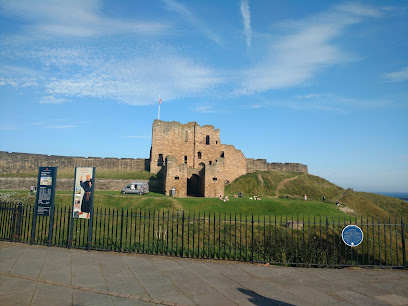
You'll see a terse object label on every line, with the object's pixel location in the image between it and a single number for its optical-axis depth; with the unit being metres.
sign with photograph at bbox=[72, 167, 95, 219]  10.86
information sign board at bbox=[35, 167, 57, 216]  11.00
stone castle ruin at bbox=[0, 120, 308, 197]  32.06
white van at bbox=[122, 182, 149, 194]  30.57
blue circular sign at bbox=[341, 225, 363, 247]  8.73
